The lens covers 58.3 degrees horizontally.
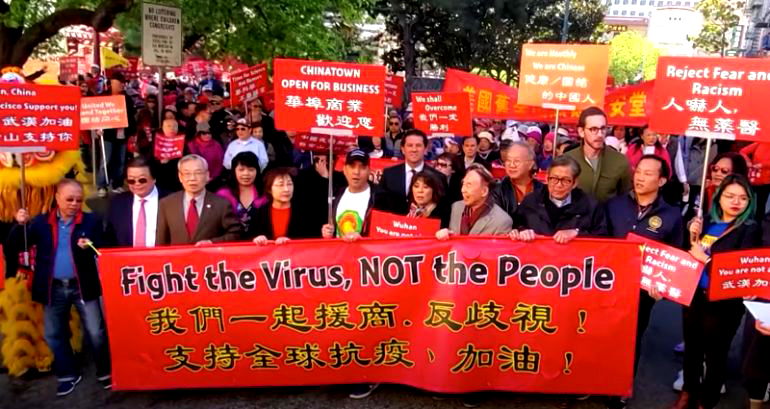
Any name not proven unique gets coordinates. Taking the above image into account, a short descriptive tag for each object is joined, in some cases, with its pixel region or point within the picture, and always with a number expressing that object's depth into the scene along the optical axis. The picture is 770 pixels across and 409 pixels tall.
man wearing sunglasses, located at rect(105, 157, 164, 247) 4.86
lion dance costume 4.92
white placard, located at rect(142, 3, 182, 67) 9.23
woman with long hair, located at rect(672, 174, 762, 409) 4.26
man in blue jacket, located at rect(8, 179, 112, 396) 4.66
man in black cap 5.09
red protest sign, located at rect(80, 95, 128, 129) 7.10
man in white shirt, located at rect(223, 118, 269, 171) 8.35
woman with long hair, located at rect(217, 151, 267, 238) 5.17
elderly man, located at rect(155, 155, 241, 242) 4.75
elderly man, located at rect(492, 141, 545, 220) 4.98
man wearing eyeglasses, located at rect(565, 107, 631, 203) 5.40
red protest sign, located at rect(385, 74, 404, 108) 10.98
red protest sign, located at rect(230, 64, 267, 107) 10.17
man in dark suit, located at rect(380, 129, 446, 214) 5.84
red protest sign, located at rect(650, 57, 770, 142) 4.64
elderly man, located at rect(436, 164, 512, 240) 4.51
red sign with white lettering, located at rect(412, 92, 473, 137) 8.01
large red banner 4.30
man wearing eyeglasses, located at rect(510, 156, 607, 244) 4.52
